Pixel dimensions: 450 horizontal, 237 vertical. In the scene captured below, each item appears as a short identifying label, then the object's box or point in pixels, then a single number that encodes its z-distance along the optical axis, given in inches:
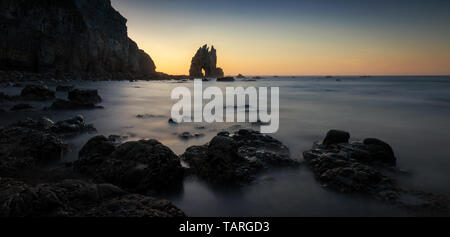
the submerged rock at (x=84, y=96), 536.4
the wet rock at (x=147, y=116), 435.7
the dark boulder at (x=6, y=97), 552.3
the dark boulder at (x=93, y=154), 164.2
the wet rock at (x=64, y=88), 907.4
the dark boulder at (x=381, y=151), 189.5
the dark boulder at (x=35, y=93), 585.9
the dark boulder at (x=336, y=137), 224.8
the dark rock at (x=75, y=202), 84.3
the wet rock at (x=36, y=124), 269.3
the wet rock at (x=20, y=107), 430.9
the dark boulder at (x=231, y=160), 162.9
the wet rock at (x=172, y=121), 369.1
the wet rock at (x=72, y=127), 266.8
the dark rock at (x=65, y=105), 468.4
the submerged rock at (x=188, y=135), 276.1
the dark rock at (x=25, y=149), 162.2
